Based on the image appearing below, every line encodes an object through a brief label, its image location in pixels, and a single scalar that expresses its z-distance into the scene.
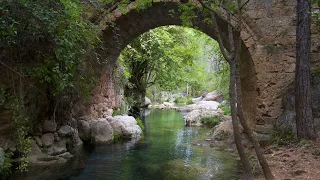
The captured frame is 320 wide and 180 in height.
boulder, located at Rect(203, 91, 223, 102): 24.94
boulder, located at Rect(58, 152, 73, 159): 6.22
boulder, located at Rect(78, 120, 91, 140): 7.96
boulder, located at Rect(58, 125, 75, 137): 6.53
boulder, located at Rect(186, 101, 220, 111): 18.06
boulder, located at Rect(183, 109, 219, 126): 11.78
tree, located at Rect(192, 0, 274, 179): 3.91
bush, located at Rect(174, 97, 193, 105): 27.77
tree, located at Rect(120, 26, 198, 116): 12.76
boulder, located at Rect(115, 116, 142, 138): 8.80
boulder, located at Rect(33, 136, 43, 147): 5.99
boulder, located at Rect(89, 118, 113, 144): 7.91
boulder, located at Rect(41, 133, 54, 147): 6.11
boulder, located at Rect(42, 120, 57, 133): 6.31
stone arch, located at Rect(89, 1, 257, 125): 6.84
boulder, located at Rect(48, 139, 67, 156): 6.13
